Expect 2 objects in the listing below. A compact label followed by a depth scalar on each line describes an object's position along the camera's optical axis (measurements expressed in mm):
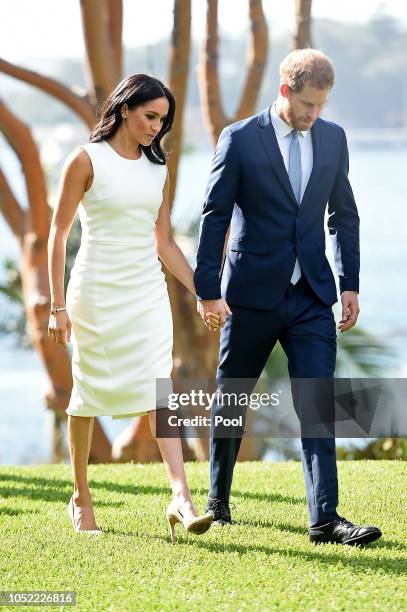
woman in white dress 9312
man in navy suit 9250
